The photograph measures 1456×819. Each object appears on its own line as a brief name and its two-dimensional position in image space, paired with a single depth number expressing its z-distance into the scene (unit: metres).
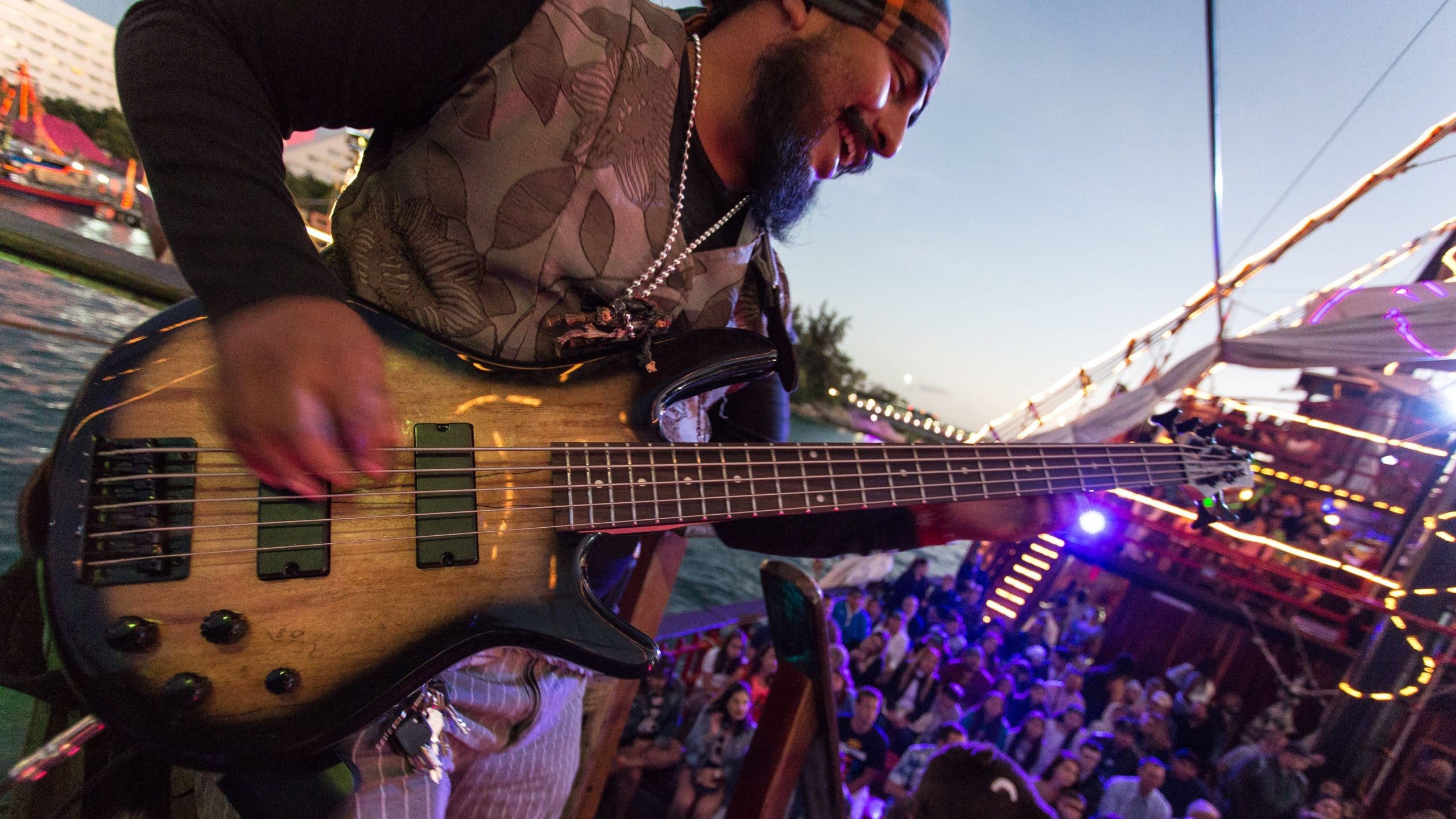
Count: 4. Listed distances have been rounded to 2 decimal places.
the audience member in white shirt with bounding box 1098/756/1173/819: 5.79
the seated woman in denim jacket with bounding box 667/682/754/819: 4.79
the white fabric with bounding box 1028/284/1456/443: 7.16
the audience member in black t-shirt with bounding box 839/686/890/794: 5.76
